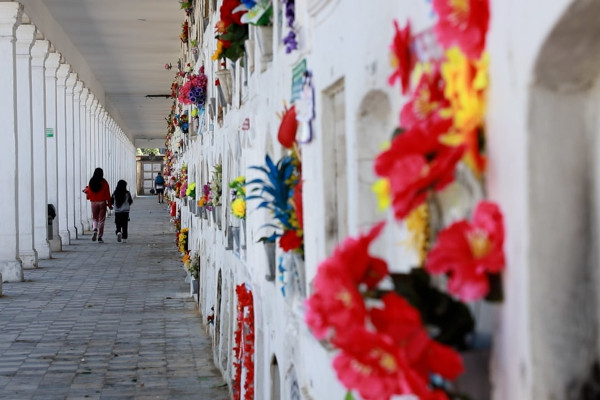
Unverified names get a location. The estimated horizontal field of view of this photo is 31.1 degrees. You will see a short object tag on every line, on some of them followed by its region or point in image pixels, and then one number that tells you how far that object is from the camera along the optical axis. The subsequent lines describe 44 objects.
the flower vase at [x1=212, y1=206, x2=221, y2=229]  13.34
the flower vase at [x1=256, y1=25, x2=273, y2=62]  7.41
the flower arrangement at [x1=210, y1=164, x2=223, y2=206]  13.48
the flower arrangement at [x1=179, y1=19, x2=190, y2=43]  24.39
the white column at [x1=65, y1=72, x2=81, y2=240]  31.19
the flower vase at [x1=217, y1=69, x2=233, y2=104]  11.31
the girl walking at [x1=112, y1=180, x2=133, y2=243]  31.00
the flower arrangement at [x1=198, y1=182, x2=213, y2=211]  15.30
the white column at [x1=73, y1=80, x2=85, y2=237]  32.94
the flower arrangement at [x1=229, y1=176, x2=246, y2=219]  9.08
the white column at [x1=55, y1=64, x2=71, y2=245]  29.53
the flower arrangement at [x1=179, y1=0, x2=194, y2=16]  22.26
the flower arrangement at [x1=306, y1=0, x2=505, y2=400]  2.48
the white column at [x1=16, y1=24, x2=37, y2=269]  21.80
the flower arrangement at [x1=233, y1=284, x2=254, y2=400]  8.85
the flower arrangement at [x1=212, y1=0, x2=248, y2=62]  8.67
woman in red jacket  30.47
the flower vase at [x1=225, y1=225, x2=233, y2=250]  10.83
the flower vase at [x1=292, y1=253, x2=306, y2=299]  5.94
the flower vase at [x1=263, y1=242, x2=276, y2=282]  7.00
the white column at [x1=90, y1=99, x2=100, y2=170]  41.75
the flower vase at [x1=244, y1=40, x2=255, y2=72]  8.46
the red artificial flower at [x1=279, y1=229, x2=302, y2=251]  5.91
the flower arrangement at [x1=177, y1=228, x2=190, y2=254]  23.74
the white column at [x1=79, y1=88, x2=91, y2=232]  34.91
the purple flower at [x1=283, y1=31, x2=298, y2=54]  5.95
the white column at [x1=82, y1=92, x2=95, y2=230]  37.03
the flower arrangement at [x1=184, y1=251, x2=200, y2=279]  18.91
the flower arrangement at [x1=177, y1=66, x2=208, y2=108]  17.53
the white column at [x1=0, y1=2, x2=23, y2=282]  20.00
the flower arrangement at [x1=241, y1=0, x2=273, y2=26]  7.32
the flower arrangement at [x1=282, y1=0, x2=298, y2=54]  5.97
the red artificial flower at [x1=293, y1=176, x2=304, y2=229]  5.85
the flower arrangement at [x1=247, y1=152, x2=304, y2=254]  5.92
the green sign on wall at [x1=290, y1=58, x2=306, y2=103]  5.71
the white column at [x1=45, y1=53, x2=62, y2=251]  27.78
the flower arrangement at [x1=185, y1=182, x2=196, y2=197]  21.11
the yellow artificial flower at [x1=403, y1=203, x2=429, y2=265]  3.03
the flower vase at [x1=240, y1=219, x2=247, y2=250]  9.44
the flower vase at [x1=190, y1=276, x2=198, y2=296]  18.64
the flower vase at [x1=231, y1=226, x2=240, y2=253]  10.22
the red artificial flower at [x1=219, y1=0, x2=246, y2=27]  8.60
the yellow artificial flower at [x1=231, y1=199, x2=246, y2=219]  9.07
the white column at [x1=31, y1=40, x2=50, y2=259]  24.00
